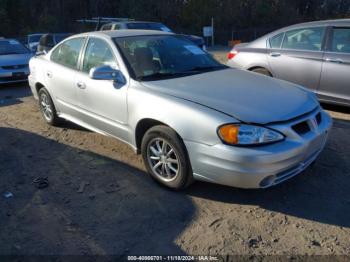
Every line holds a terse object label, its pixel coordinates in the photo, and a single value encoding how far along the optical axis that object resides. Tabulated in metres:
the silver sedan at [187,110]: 3.19
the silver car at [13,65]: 9.74
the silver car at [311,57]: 5.68
